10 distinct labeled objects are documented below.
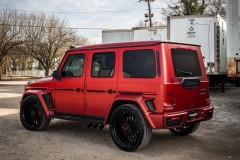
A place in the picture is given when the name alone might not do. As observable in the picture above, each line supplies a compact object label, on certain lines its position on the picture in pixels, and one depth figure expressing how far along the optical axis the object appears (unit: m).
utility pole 50.54
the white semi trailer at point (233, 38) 12.71
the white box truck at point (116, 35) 21.08
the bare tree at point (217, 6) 41.53
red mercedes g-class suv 5.98
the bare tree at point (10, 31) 41.19
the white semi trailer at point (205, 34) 17.11
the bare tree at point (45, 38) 45.75
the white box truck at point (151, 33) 19.72
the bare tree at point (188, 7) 38.31
